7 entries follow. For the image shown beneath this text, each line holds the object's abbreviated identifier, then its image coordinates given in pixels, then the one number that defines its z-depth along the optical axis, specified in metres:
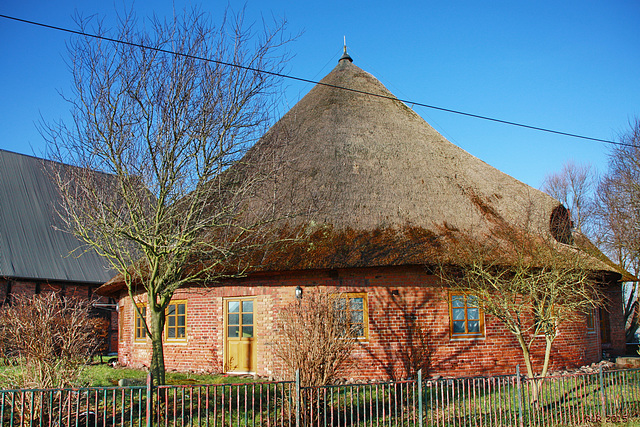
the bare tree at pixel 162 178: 10.07
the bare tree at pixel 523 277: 10.41
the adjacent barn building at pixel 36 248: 23.20
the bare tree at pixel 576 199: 35.00
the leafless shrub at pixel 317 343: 8.62
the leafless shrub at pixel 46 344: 8.58
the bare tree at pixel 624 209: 24.22
